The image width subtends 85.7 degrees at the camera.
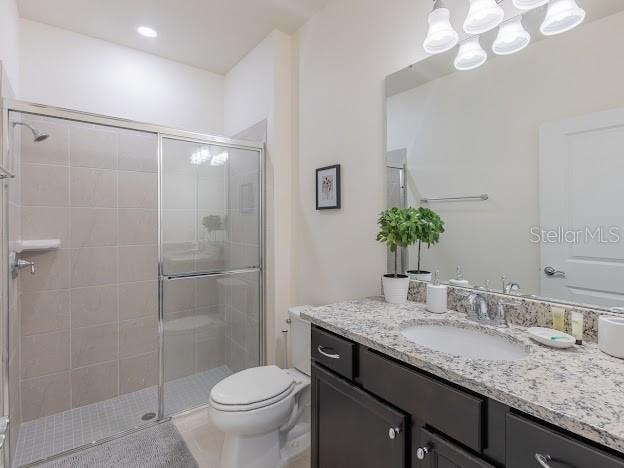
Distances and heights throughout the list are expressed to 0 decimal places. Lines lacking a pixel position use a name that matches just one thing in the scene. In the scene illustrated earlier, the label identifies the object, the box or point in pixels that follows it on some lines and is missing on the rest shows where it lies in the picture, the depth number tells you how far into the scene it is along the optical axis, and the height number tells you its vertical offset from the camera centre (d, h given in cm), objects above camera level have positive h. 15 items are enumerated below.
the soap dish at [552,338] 102 -33
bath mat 178 -121
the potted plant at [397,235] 157 +0
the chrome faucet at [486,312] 127 -31
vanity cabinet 71 -51
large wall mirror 110 +30
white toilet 158 -88
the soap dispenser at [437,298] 142 -28
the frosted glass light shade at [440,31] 138 +85
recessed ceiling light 235 +146
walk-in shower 216 -27
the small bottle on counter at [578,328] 107 -30
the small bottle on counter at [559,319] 114 -29
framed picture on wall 206 +30
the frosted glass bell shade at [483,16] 127 +84
